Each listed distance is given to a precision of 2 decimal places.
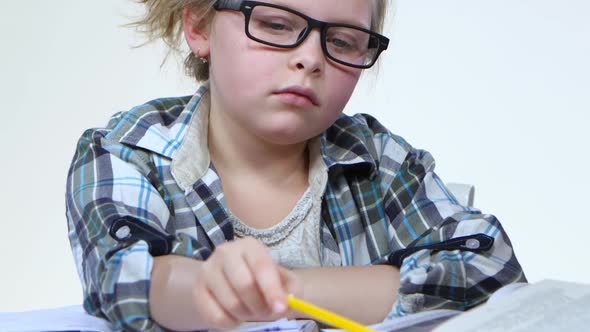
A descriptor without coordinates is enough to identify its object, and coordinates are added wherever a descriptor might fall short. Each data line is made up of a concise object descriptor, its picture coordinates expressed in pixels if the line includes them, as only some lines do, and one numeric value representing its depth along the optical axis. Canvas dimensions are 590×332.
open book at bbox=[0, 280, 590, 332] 1.15
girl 1.28
